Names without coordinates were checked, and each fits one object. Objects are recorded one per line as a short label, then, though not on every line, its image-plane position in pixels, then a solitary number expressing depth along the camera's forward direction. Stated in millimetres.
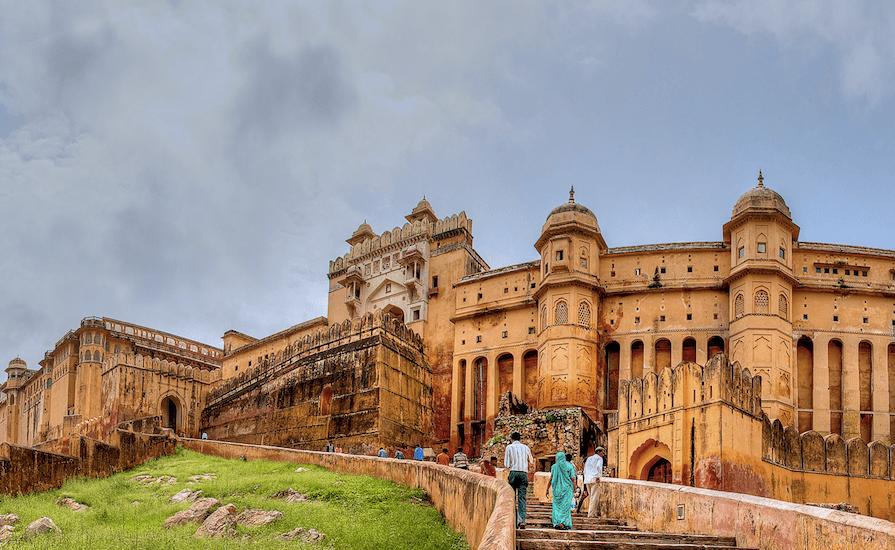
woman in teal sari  10164
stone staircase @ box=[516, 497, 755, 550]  8125
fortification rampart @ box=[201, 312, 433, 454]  29703
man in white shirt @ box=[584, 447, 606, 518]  13086
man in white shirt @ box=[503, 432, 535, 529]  10460
